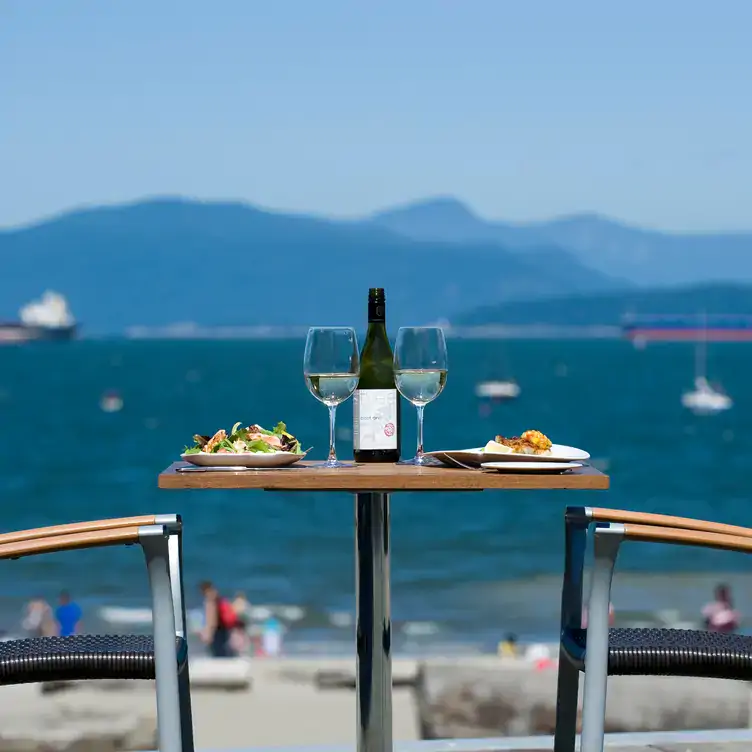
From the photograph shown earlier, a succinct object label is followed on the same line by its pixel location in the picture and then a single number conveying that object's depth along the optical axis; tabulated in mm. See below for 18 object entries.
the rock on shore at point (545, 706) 15484
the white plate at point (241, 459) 4355
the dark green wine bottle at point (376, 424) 4754
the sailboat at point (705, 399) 111625
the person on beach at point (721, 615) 32037
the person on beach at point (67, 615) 33812
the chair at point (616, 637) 4023
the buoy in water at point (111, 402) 112500
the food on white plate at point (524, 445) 4344
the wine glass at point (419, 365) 4652
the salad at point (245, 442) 4473
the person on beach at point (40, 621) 39125
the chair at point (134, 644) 3977
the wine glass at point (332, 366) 4609
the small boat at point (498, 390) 116187
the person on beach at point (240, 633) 38687
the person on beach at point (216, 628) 37062
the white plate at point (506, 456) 4254
